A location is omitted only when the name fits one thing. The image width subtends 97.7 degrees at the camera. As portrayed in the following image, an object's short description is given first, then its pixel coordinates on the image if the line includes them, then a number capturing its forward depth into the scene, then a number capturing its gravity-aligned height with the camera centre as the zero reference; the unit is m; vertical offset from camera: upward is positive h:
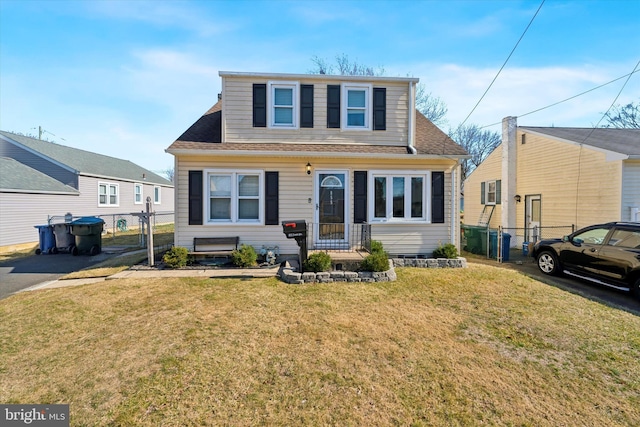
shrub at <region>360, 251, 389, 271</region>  6.76 -1.27
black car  6.04 -1.03
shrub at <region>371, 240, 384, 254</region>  7.75 -1.02
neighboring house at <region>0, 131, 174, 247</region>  12.18 +1.33
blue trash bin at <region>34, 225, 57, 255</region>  10.51 -1.22
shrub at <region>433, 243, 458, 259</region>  8.10 -1.17
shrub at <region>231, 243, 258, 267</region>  7.41 -1.26
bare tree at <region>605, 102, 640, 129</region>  23.56 +8.39
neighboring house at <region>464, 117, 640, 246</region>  8.97 +1.36
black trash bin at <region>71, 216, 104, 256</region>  10.23 -1.01
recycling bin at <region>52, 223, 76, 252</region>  10.50 -1.09
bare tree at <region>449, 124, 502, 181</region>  34.31 +8.90
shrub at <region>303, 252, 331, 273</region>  6.68 -1.28
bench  7.93 -1.01
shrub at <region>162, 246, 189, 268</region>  7.33 -1.28
